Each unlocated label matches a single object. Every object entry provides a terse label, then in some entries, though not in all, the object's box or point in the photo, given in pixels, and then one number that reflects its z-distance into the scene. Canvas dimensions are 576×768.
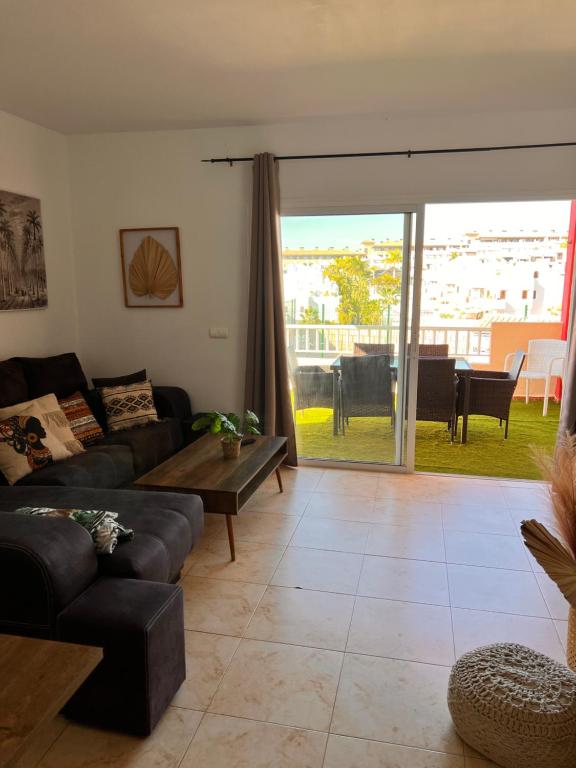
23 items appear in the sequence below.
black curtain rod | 3.85
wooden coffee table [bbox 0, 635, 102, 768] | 1.14
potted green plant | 3.42
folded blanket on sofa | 2.08
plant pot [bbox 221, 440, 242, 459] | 3.49
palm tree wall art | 3.88
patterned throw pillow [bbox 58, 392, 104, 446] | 3.72
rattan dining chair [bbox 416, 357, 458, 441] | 5.17
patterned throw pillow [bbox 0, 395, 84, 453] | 3.41
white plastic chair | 6.56
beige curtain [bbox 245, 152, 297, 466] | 4.20
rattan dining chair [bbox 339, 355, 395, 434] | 4.48
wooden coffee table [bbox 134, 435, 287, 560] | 3.00
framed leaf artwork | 4.54
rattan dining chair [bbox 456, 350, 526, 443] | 5.34
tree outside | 4.33
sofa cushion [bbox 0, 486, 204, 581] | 2.14
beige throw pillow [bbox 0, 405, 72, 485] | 3.07
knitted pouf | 1.67
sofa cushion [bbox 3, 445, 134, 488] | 3.09
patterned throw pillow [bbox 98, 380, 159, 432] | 3.99
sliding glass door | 4.31
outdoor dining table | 4.43
